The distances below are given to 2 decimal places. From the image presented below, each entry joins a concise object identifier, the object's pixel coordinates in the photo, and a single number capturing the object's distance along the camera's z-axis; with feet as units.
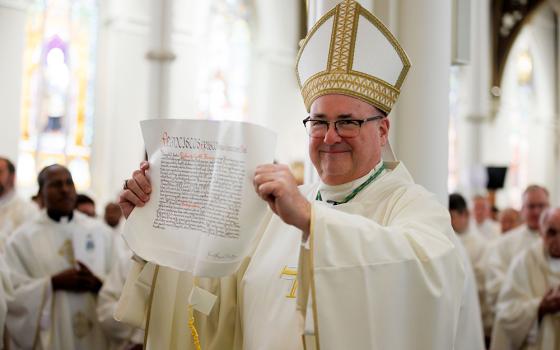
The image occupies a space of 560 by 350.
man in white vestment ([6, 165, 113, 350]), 17.89
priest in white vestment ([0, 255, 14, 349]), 16.11
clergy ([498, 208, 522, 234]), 32.25
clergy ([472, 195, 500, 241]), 35.32
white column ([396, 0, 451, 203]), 14.24
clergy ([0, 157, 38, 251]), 23.69
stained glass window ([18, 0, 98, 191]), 44.29
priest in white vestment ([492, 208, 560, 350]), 17.95
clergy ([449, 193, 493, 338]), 24.34
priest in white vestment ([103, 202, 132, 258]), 29.84
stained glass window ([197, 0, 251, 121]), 52.37
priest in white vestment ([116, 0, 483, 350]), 7.63
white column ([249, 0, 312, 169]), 53.88
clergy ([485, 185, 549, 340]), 24.20
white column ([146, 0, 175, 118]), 36.09
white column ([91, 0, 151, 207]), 45.03
